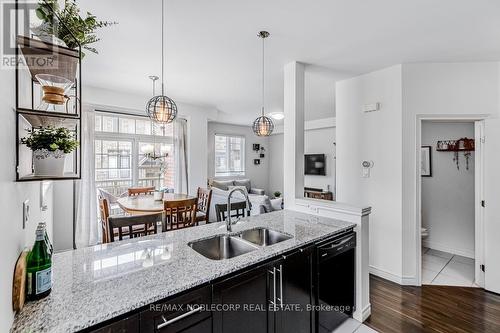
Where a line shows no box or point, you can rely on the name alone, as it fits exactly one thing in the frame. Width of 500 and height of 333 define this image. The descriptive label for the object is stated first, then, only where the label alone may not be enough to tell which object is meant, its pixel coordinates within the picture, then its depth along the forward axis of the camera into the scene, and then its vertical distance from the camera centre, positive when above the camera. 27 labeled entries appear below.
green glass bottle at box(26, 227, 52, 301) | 1.02 -0.42
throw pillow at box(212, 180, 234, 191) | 6.88 -0.49
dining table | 3.10 -0.51
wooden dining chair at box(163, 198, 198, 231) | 2.91 -0.56
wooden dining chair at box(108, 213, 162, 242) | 1.98 -0.45
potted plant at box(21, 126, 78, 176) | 1.01 +0.08
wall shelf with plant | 0.96 +0.38
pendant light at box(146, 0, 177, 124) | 2.81 +0.67
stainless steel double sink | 1.85 -0.60
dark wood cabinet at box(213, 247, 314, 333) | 1.35 -0.81
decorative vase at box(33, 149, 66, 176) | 1.02 +0.02
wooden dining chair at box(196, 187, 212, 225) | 3.66 -0.59
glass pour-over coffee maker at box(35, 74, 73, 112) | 1.05 +0.35
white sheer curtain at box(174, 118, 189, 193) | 5.42 +0.18
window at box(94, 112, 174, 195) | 4.81 +0.31
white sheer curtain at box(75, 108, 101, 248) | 4.27 -0.52
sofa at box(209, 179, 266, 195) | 6.90 -0.50
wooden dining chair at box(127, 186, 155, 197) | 4.55 -0.44
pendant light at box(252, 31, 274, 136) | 3.34 +0.55
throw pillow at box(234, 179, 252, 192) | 7.59 -0.49
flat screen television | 7.06 +0.07
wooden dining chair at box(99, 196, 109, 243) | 2.57 -0.49
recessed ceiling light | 4.83 +1.03
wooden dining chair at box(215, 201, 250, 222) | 2.68 -0.47
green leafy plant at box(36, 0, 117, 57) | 0.98 +0.61
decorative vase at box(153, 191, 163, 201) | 3.72 -0.44
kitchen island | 0.96 -0.56
